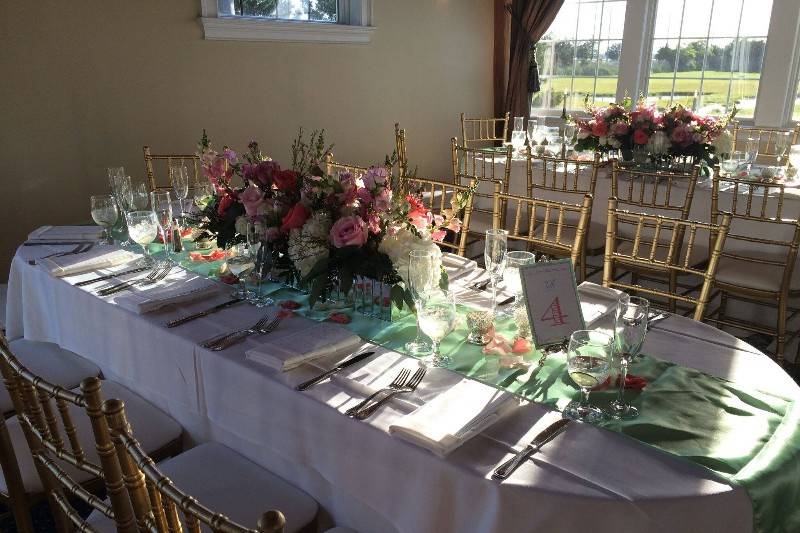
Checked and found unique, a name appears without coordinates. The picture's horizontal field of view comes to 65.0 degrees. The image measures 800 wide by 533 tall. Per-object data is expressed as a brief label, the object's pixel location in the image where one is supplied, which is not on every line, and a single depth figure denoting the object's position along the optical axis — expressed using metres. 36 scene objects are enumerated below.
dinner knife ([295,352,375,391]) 1.29
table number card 1.42
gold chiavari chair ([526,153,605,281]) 3.43
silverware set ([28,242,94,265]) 2.18
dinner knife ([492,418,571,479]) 1.02
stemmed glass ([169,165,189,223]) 2.53
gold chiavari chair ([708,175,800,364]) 2.59
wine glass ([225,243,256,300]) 1.82
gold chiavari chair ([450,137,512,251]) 3.64
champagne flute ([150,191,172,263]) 2.04
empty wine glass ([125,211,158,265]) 1.97
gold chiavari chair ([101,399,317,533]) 0.78
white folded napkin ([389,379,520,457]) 1.07
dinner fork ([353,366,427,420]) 1.18
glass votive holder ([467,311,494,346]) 1.49
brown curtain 5.69
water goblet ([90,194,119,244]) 2.19
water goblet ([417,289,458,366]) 1.33
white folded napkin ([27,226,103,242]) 2.36
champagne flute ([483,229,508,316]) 1.68
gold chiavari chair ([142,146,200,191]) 3.06
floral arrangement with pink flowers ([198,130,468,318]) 1.59
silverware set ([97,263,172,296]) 1.83
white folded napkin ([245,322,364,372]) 1.36
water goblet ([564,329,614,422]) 1.17
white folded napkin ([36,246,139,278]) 1.99
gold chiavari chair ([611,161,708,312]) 3.13
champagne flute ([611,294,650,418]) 1.25
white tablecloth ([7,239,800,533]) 0.98
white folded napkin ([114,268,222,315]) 1.69
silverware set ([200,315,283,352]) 1.47
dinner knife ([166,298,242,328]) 1.60
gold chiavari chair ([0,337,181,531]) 0.97
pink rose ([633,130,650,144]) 3.42
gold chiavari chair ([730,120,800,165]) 4.09
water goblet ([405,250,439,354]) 1.49
